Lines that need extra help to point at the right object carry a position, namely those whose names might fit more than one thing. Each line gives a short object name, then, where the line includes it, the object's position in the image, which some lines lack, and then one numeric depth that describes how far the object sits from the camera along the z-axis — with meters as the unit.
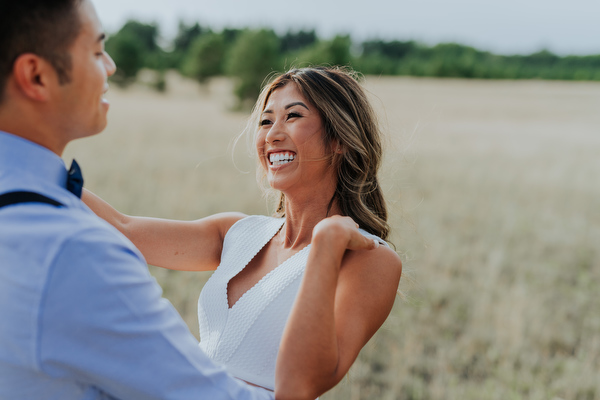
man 1.01
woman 1.72
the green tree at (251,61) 32.12
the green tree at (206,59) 43.72
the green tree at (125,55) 43.67
